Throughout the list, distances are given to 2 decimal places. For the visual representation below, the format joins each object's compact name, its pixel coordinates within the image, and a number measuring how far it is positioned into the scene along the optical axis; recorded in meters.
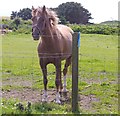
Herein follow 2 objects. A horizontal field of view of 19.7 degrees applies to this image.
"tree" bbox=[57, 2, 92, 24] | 79.31
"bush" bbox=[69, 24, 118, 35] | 52.53
